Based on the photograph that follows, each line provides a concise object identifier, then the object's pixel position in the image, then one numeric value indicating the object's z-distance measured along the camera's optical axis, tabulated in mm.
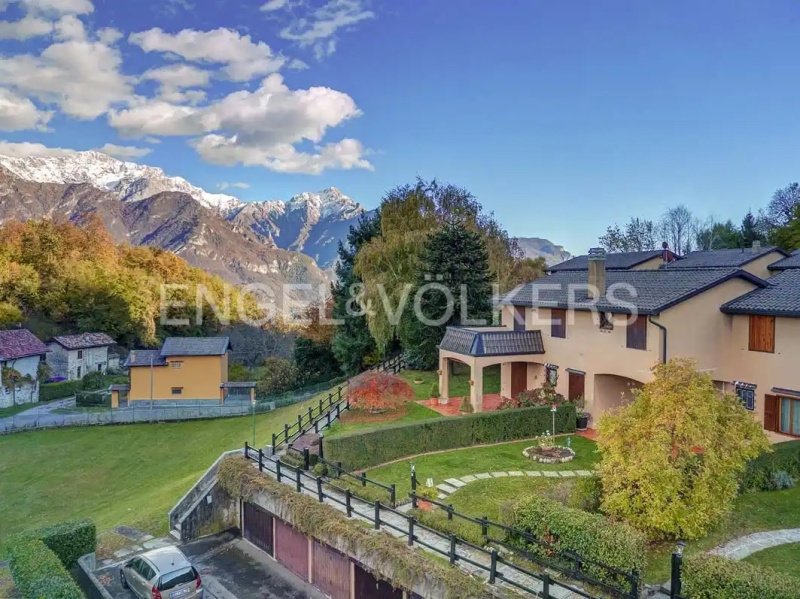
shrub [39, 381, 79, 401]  45438
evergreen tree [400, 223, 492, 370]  31797
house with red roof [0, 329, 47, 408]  42312
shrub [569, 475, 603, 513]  12821
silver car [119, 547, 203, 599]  12883
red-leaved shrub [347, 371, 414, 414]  22859
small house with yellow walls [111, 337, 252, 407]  39000
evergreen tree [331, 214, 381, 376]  39156
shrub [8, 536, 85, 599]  11367
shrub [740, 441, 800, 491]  15307
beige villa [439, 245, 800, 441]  19859
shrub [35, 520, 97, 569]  14500
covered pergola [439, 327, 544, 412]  24266
